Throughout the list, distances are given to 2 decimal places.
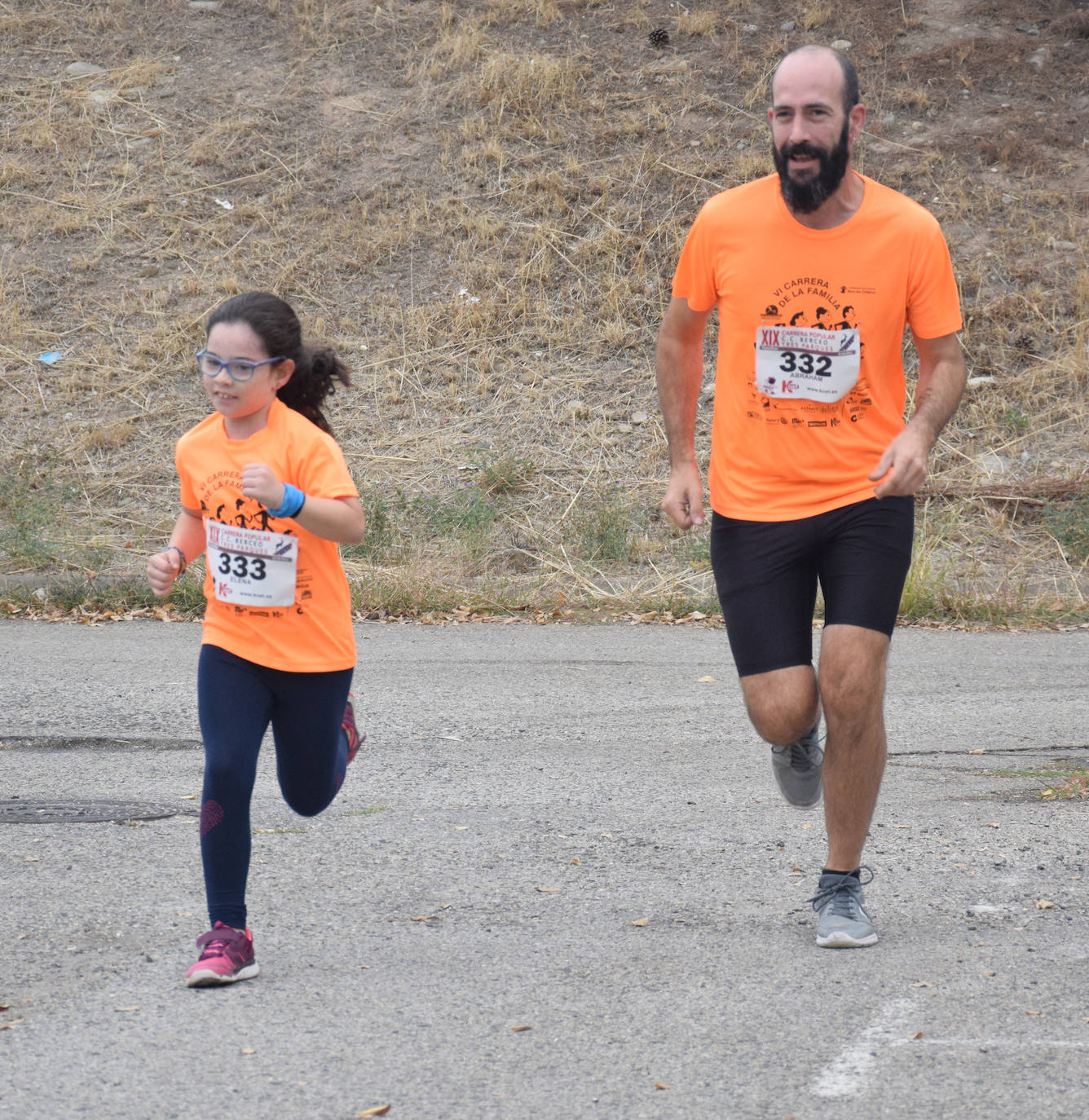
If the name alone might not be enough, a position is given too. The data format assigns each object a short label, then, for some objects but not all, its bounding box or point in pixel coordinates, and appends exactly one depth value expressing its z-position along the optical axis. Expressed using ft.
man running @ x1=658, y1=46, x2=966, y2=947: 25.31
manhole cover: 34.91
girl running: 23.90
